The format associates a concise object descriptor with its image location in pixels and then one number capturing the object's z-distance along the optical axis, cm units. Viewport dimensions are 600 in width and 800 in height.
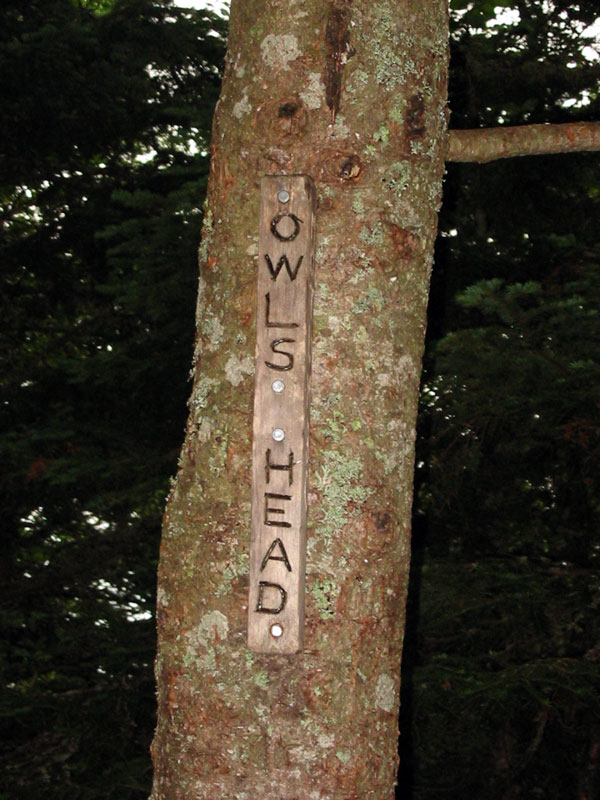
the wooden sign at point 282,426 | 183
